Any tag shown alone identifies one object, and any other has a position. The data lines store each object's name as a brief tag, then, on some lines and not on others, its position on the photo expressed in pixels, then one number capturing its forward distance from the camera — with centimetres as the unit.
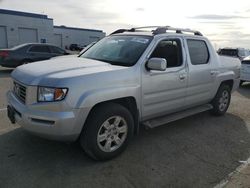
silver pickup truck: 242
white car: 758
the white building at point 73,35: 3568
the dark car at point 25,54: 915
